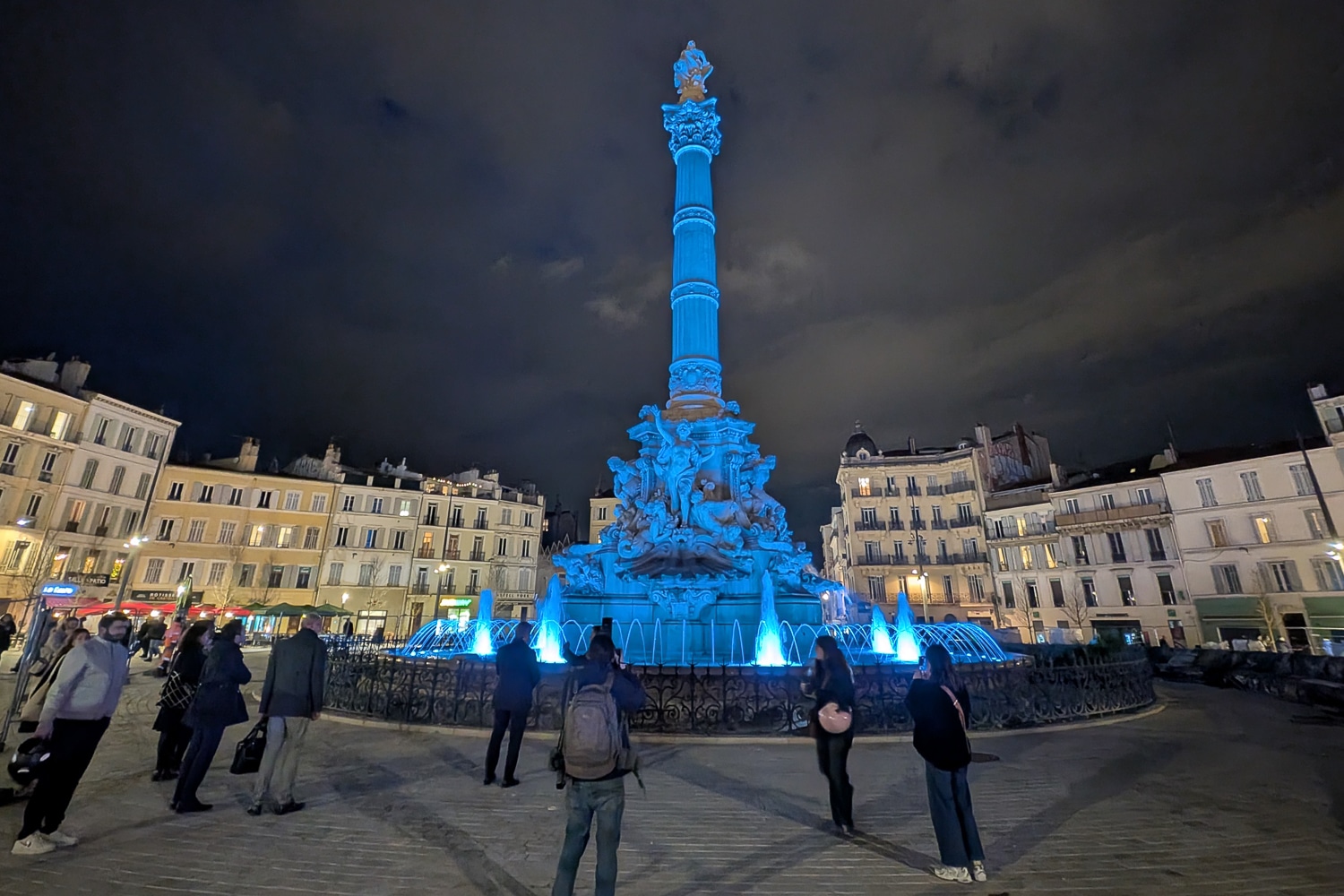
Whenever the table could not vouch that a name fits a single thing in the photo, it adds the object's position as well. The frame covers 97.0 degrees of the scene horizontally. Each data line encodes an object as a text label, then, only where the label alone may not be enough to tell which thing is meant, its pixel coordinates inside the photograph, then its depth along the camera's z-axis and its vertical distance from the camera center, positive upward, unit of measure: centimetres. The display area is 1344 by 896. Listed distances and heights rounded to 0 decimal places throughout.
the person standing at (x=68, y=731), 505 -72
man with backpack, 389 -78
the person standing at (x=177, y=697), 734 -59
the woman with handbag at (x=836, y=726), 565 -71
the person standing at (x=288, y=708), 618 -61
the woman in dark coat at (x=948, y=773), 470 -95
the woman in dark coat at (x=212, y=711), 613 -65
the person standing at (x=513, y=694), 724 -56
